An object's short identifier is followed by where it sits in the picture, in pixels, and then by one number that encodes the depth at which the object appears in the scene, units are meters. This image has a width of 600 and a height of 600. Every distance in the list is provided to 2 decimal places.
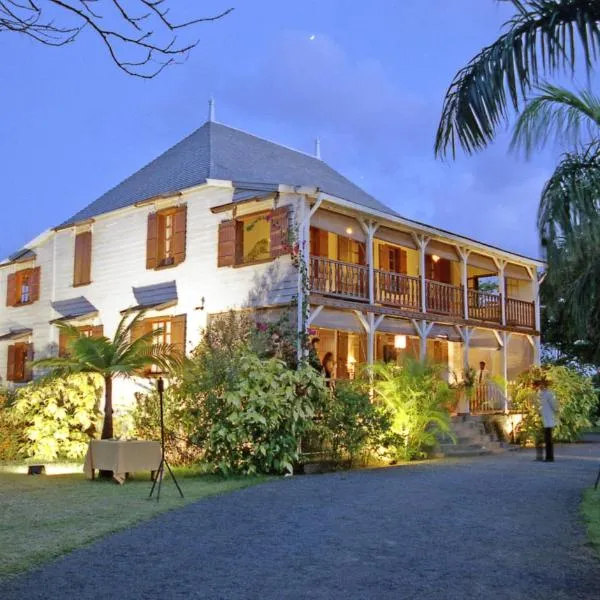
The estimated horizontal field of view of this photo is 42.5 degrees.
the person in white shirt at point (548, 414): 14.89
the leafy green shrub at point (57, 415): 15.71
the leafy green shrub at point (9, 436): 15.94
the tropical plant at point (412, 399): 14.51
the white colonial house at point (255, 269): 15.83
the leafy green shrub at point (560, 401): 18.86
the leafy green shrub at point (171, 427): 13.67
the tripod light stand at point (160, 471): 9.51
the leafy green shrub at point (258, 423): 12.34
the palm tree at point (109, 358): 13.84
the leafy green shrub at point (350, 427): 13.48
